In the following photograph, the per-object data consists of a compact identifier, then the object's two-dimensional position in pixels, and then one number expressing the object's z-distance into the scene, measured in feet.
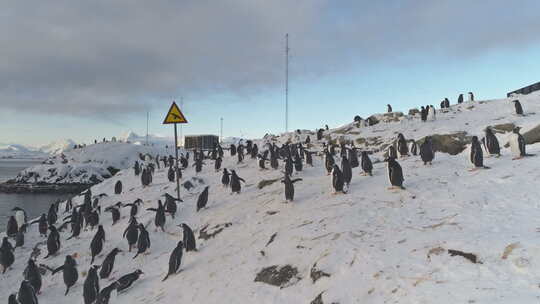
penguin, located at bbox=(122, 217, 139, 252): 44.57
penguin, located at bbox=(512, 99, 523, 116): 87.97
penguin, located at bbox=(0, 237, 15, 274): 49.62
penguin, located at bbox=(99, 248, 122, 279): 38.93
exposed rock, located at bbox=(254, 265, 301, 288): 25.84
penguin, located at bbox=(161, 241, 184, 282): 34.40
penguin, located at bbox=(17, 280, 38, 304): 34.17
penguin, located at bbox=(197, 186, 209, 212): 52.70
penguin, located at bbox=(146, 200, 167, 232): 47.96
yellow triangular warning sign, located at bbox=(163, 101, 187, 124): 55.01
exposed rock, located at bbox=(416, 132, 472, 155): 75.34
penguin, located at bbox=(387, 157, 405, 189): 40.16
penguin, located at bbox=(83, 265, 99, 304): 33.94
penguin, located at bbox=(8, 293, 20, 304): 34.23
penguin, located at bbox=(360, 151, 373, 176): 51.29
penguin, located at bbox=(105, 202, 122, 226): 57.72
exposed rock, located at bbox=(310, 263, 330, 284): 24.18
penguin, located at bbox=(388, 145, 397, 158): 61.03
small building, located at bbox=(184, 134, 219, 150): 256.44
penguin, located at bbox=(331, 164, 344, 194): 43.21
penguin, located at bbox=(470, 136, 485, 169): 45.09
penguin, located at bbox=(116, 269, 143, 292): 33.91
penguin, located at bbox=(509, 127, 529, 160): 46.68
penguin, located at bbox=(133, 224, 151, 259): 42.09
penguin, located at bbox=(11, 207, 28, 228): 73.67
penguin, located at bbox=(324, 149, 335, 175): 59.16
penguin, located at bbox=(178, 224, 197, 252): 38.68
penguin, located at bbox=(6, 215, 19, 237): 69.00
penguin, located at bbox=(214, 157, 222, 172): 81.56
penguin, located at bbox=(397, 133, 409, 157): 63.13
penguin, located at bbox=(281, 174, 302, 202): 44.39
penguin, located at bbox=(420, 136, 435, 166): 51.65
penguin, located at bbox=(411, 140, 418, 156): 66.18
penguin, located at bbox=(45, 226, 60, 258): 50.47
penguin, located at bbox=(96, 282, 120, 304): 31.58
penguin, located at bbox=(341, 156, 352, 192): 45.09
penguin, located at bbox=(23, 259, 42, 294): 39.63
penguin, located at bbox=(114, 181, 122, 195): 80.12
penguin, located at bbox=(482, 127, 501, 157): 51.47
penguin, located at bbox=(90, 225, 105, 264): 45.34
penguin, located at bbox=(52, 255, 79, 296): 38.99
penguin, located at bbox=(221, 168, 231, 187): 62.85
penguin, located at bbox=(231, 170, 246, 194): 57.21
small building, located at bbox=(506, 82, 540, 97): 141.45
